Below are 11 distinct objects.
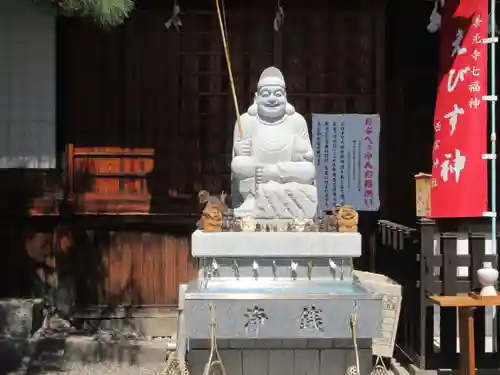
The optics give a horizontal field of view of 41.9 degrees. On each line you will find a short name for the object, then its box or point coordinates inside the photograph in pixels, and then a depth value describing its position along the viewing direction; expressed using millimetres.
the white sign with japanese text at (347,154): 9141
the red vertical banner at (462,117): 7414
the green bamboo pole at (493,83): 7426
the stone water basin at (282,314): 5789
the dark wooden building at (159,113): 8961
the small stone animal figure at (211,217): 6453
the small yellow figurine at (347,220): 6512
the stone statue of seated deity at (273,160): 6934
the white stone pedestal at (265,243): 6406
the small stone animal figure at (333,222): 6602
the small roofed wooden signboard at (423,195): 7230
